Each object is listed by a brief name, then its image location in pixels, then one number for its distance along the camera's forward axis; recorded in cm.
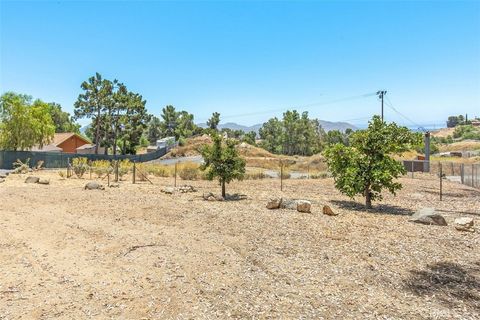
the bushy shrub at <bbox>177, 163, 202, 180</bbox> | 2755
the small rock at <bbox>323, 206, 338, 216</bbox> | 1352
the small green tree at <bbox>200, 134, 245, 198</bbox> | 1761
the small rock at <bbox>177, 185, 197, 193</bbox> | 1957
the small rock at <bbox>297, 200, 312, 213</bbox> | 1399
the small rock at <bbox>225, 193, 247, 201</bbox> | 1755
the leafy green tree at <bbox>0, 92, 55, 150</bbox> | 3978
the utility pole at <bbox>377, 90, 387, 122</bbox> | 5225
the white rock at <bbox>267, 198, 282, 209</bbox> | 1484
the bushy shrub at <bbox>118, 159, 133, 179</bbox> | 2586
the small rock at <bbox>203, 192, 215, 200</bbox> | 1728
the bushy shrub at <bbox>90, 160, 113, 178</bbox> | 2647
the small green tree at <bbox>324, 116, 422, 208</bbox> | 1456
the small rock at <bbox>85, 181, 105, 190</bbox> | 2003
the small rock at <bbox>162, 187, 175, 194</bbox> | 1898
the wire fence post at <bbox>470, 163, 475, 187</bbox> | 2545
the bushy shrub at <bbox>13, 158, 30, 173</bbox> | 3027
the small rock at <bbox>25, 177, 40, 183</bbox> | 2298
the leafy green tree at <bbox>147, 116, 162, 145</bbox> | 10678
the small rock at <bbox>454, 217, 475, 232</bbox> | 1105
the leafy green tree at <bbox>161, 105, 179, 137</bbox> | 9706
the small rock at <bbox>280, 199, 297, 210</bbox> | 1469
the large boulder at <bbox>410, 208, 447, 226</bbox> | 1199
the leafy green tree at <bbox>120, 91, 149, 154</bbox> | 6229
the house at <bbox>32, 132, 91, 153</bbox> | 5778
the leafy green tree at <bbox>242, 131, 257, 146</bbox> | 9084
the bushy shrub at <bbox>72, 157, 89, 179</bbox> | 2625
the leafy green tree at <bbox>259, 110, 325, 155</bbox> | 8712
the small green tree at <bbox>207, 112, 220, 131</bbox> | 9925
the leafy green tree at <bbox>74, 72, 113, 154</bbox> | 5675
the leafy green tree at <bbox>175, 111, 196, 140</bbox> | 8975
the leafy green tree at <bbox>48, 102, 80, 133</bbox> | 8438
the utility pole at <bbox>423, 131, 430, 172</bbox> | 4401
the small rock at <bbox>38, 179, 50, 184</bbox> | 2251
